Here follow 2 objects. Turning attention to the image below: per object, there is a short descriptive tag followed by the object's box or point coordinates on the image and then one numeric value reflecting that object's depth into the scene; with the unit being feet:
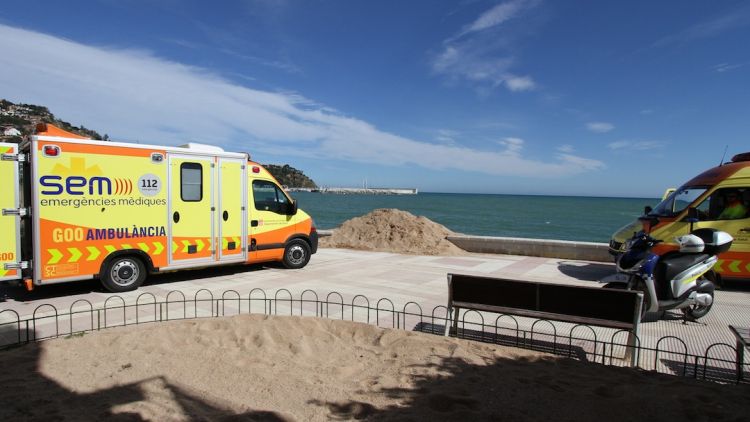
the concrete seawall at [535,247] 41.42
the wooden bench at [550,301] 15.94
